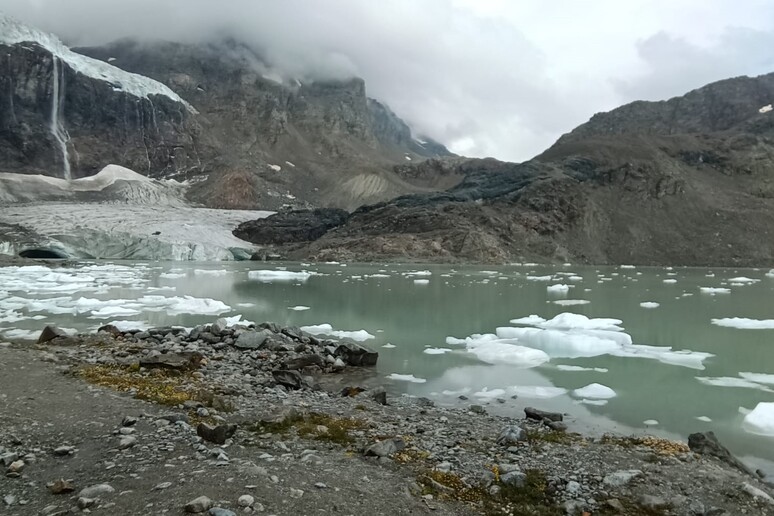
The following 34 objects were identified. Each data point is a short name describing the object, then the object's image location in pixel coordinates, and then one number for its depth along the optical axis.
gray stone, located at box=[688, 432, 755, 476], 6.16
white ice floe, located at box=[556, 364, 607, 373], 11.70
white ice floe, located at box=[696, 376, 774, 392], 10.39
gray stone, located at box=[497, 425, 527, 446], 6.47
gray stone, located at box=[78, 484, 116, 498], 4.12
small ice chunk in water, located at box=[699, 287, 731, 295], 31.99
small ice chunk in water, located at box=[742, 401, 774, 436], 7.77
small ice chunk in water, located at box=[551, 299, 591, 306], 25.29
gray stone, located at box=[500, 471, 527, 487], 5.15
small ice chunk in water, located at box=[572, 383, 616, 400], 9.53
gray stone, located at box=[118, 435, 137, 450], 5.27
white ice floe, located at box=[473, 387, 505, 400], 9.56
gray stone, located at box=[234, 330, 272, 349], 12.38
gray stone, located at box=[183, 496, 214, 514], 3.91
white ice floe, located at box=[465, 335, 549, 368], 12.40
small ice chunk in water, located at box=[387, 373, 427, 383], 10.79
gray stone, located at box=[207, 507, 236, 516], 3.84
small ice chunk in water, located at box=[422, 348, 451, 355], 13.54
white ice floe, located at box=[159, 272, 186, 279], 37.38
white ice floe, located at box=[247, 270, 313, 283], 39.16
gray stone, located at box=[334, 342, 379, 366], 11.93
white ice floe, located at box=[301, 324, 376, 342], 15.43
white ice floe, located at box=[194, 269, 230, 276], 42.91
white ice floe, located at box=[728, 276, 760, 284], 42.22
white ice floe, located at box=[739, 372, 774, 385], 10.86
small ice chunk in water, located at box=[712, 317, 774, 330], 17.83
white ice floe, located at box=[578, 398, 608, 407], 9.13
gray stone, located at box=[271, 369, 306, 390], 9.40
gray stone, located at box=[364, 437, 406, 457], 5.73
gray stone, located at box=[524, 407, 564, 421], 7.90
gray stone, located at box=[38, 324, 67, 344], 12.44
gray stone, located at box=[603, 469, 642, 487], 5.23
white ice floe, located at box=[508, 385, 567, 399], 9.66
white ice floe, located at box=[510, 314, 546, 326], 18.29
